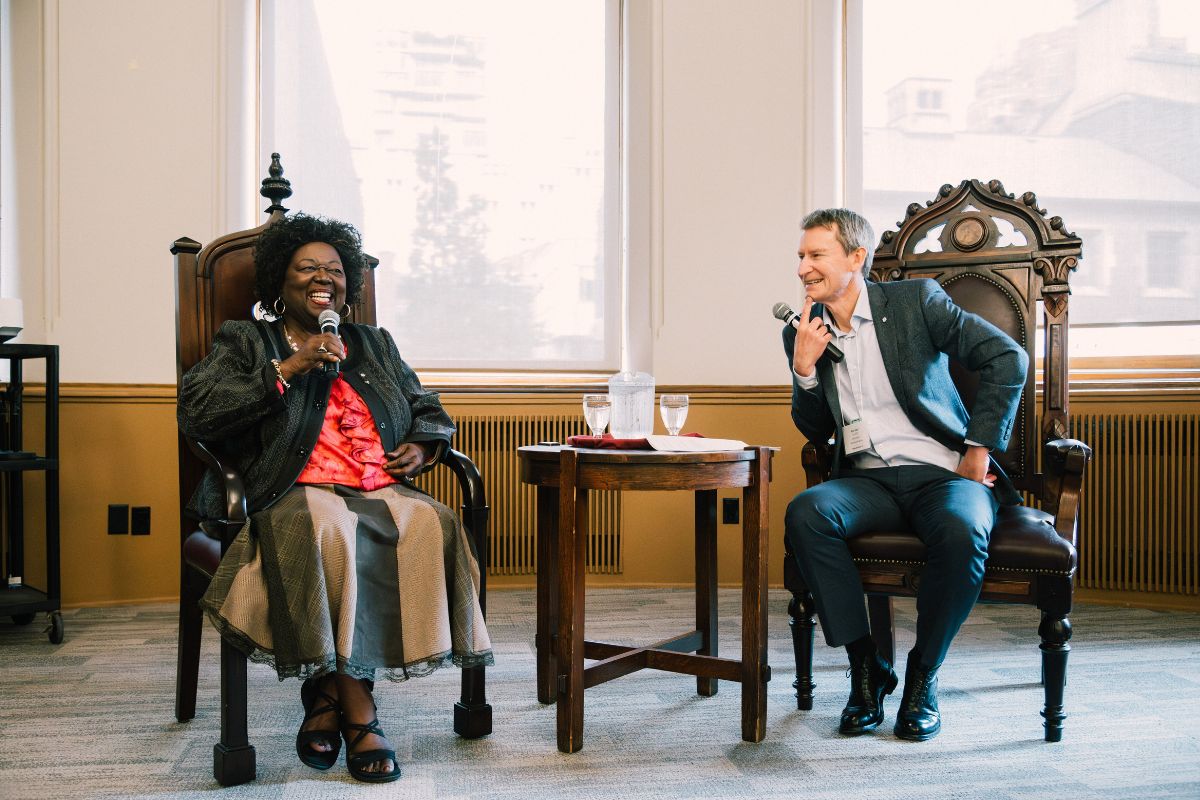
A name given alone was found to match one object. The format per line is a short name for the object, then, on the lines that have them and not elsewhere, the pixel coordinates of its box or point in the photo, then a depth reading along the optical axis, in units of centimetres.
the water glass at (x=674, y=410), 231
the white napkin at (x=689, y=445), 211
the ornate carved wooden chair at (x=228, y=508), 192
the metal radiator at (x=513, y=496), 393
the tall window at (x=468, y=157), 396
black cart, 307
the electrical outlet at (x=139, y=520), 362
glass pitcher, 242
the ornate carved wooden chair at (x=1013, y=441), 213
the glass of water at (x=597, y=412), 228
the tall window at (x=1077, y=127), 383
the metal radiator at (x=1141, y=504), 360
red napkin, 215
